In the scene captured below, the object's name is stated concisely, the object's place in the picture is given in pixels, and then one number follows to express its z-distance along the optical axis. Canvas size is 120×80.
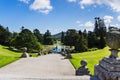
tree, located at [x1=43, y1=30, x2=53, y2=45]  51.41
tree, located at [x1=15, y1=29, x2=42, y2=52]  28.25
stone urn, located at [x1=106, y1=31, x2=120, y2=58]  4.07
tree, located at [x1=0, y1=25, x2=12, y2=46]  35.68
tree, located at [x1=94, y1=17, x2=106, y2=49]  33.68
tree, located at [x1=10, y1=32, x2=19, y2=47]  31.94
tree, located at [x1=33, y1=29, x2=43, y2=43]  51.32
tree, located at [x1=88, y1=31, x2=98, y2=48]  34.91
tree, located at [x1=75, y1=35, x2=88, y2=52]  29.70
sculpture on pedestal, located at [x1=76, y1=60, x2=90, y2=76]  6.88
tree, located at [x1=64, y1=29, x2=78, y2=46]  37.40
